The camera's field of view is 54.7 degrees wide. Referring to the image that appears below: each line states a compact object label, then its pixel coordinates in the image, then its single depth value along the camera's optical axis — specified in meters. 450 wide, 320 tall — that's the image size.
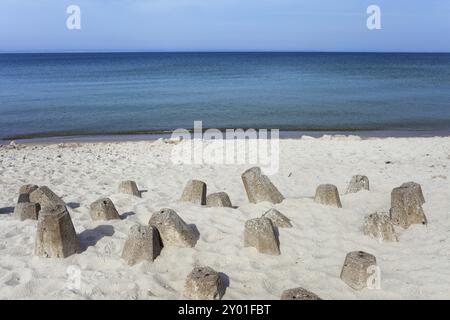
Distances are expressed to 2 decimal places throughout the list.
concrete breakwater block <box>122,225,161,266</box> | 4.02
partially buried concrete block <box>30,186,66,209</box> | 5.54
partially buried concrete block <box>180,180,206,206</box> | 5.66
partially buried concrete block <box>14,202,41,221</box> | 5.08
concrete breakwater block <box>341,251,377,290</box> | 3.71
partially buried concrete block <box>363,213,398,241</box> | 4.68
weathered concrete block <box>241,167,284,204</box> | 5.53
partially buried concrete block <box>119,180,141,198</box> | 6.48
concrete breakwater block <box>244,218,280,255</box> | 4.24
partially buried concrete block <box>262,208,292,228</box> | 4.82
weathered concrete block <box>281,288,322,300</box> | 3.23
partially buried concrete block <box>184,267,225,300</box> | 3.49
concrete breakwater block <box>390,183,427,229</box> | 5.00
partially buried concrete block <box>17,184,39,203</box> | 5.87
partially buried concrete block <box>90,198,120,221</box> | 4.96
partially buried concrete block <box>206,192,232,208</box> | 5.49
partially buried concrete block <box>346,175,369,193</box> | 6.41
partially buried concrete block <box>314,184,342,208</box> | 5.51
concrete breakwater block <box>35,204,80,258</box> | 4.01
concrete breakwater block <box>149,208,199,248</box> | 4.30
